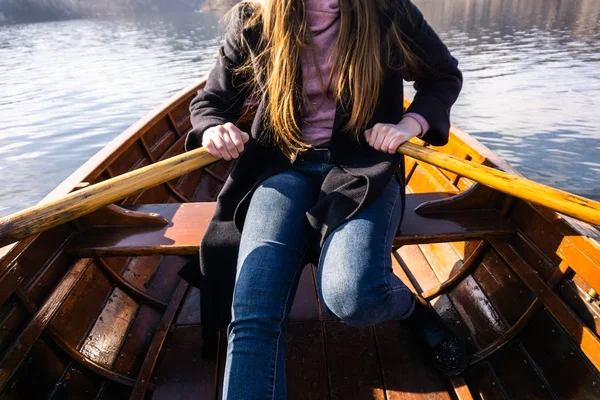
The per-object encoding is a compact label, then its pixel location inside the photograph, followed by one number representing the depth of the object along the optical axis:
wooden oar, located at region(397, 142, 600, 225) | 1.44
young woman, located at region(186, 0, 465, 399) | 1.49
